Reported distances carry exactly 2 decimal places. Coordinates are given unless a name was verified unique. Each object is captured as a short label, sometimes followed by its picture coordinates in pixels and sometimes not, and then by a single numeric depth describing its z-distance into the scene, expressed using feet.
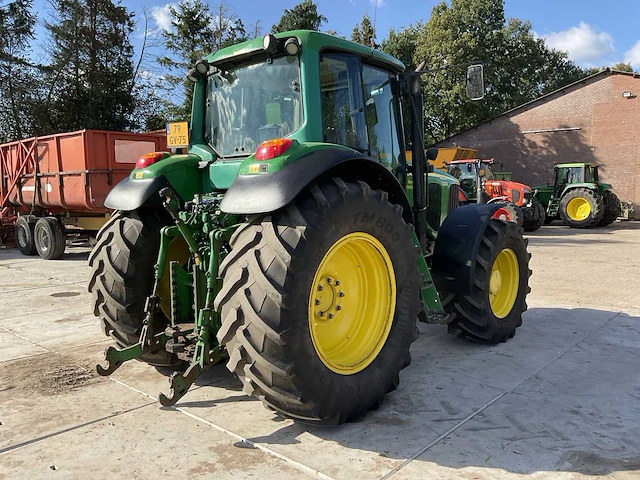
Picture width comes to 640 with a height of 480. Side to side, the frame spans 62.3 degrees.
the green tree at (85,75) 74.43
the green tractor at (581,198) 61.21
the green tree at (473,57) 95.04
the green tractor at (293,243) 9.61
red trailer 36.58
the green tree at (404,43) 108.27
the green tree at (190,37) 78.59
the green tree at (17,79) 71.51
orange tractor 56.34
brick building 75.05
